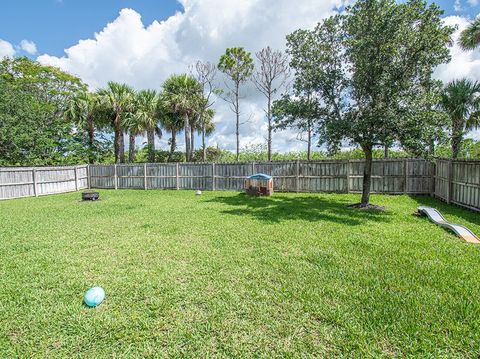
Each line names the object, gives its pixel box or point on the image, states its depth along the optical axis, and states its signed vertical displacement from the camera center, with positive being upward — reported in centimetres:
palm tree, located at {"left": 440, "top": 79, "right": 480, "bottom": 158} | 1095 +267
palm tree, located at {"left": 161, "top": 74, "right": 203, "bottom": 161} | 1742 +524
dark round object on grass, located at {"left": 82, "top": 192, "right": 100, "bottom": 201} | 1009 -105
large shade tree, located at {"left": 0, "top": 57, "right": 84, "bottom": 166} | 1622 +421
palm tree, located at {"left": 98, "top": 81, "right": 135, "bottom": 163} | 1689 +470
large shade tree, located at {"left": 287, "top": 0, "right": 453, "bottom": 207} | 636 +281
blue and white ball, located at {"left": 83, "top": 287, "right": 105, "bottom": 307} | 262 -137
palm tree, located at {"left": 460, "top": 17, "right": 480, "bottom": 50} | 928 +491
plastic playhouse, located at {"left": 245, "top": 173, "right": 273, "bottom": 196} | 1092 -78
